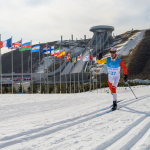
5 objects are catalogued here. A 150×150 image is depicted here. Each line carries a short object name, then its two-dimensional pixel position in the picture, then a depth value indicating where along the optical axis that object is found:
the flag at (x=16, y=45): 20.97
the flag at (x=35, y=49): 22.47
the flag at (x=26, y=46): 21.61
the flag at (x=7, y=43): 20.08
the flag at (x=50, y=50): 25.03
